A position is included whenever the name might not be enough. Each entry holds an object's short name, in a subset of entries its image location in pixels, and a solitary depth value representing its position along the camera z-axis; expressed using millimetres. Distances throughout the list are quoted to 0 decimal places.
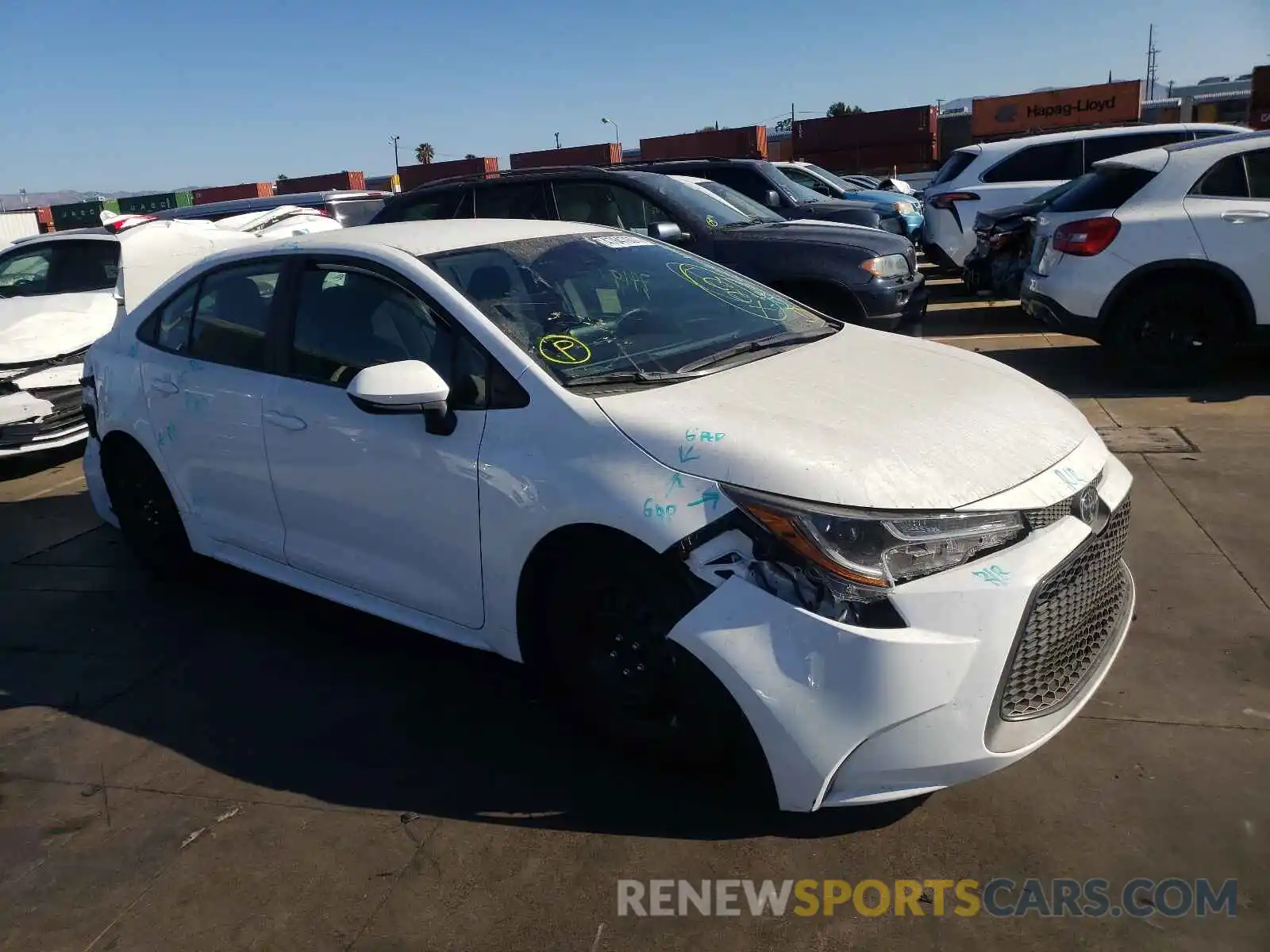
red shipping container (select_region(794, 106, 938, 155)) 40250
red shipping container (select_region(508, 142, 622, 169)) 40438
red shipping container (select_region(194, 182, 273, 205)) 42781
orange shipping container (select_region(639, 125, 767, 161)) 40250
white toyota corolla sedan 2529
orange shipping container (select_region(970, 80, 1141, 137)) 36125
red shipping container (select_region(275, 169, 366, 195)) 40938
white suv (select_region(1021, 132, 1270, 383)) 6844
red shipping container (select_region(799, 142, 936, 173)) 40312
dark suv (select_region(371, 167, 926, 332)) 7254
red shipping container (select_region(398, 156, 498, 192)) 43250
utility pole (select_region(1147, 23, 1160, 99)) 104694
